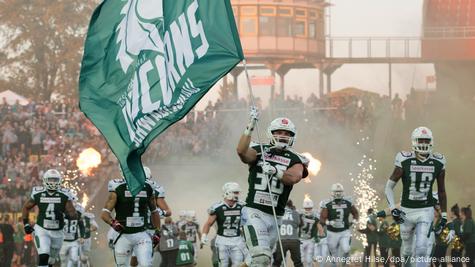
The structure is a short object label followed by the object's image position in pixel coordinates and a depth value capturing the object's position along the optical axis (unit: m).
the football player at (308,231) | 29.97
